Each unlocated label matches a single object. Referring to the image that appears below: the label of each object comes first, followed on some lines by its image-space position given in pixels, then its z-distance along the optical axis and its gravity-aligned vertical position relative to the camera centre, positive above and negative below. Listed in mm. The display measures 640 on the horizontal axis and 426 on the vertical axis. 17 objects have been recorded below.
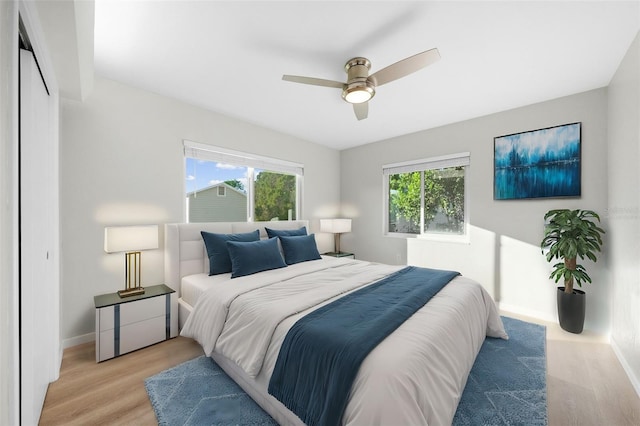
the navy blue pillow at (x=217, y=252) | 2823 -447
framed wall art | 2947 +573
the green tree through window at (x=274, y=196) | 4047 +258
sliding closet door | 1337 -191
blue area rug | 1628 -1277
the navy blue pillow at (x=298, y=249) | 3305 -490
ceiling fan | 1938 +1075
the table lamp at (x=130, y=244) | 2359 -299
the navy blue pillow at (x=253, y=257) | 2709 -495
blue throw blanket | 1215 -710
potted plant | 2621 -400
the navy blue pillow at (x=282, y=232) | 3549 -292
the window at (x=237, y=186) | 3326 +373
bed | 1176 -744
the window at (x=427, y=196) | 3893 +239
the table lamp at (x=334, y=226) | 4652 -260
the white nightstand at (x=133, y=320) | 2225 -994
